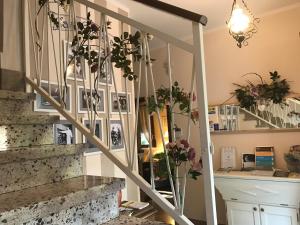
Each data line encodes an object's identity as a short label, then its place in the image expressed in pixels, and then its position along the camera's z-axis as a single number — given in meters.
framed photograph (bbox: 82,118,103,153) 2.34
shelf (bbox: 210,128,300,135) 3.16
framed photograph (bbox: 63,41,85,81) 2.24
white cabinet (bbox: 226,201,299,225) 2.74
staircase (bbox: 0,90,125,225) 1.03
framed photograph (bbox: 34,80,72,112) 1.97
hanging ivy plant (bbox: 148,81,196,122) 1.22
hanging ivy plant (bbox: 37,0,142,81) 1.33
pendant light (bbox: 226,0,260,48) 2.22
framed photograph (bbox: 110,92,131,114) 2.65
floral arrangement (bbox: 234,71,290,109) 3.18
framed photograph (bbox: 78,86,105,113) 2.32
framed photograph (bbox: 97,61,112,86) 2.53
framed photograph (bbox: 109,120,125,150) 2.59
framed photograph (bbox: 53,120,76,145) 2.09
